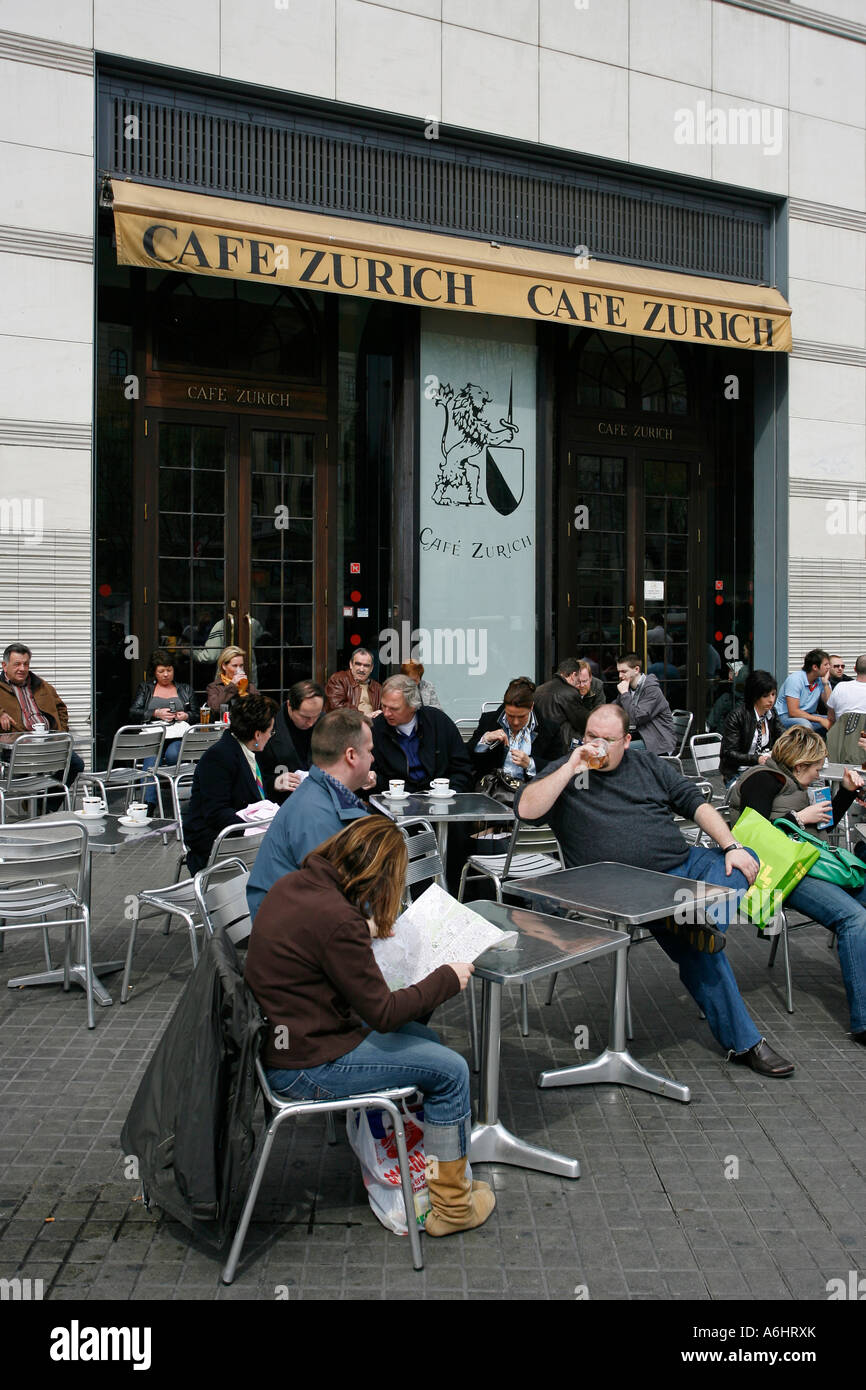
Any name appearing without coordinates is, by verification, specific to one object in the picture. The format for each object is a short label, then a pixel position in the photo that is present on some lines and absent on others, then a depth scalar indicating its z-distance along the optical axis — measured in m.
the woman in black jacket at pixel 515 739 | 8.18
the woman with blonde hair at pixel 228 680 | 10.92
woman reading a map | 3.58
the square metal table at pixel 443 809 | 6.68
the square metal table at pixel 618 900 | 4.71
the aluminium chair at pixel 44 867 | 5.64
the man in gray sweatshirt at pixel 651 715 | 10.77
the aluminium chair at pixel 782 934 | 6.00
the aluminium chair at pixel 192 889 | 5.85
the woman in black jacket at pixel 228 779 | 6.36
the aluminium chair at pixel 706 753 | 9.69
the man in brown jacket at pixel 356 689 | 10.78
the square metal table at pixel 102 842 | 6.10
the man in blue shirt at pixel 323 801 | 4.58
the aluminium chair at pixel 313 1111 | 3.54
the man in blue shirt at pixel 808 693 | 11.52
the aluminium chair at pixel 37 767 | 8.96
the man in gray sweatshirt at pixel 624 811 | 5.47
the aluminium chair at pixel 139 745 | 9.55
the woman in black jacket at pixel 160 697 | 11.02
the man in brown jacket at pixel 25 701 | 9.80
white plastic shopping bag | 3.84
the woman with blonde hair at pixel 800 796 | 5.78
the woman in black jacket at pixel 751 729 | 9.52
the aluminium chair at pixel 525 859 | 6.58
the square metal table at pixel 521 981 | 4.14
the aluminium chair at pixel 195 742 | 9.77
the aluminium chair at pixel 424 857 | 5.36
